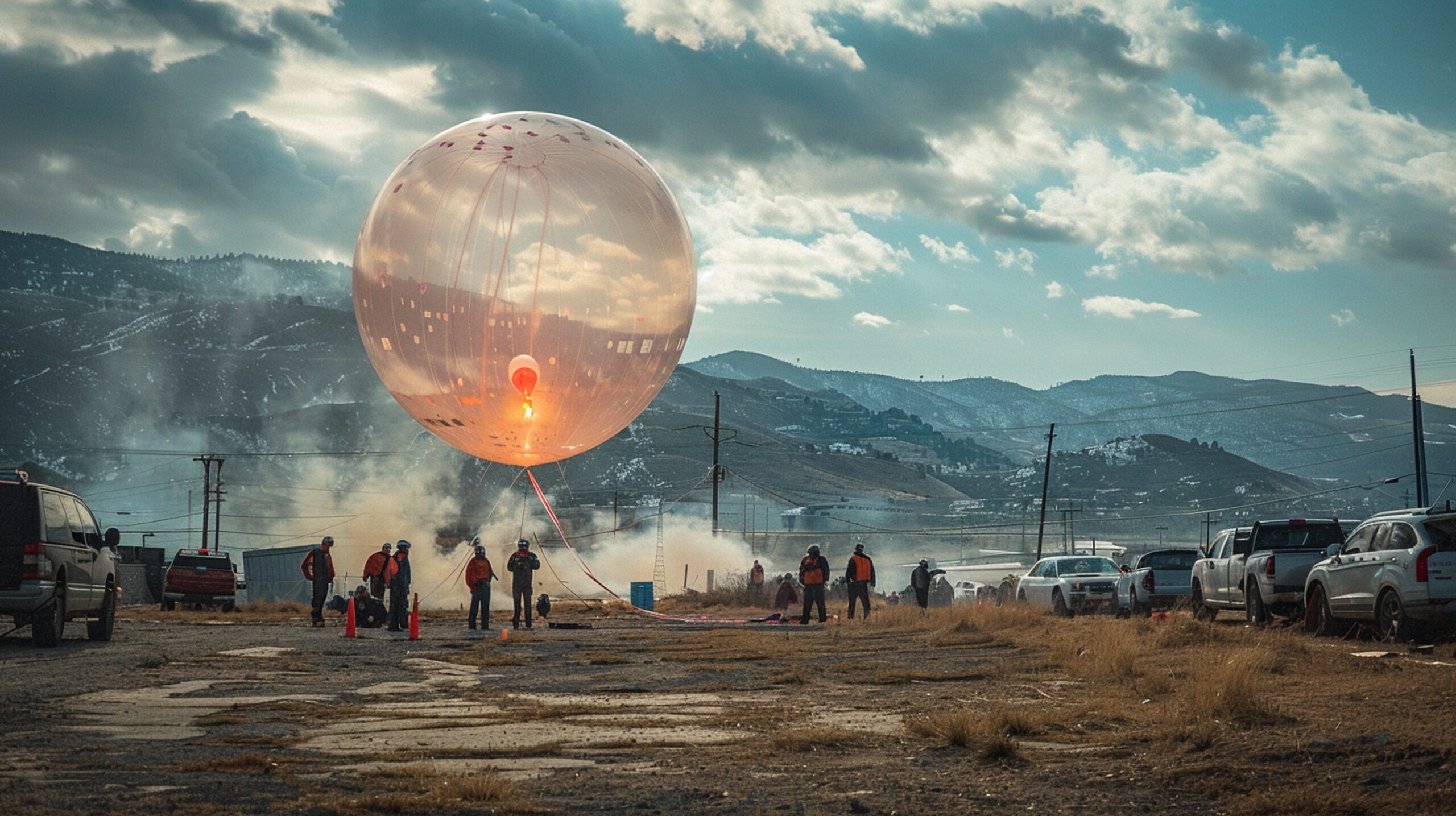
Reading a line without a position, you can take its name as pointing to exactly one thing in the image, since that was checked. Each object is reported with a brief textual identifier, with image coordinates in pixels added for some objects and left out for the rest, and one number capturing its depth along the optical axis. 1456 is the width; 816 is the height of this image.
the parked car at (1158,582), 25.83
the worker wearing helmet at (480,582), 25.23
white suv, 15.14
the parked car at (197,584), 38.66
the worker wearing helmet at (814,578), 29.17
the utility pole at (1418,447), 51.66
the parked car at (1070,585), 28.72
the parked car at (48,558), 16.19
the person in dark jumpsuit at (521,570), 25.83
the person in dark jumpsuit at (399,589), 24.75
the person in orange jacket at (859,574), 29.59
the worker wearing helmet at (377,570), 25.84
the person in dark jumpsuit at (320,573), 26.67
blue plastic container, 43.94
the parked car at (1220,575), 21.67
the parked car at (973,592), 43.97
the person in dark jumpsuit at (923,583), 33.09
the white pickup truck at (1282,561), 19.92
